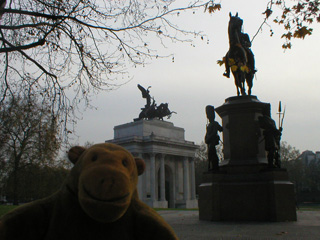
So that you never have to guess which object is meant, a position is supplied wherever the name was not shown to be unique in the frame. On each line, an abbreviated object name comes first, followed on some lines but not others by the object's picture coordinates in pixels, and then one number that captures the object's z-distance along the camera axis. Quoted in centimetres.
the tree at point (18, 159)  2839
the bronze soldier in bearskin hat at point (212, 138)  1048
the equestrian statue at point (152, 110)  4868
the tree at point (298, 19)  671
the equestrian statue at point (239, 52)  1116
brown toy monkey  219
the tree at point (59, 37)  938
